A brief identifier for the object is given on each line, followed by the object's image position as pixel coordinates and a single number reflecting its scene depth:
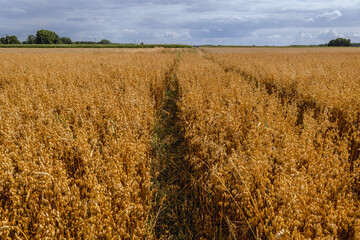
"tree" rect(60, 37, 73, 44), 121.57
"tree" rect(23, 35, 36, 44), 91.96
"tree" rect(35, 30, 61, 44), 87.94
